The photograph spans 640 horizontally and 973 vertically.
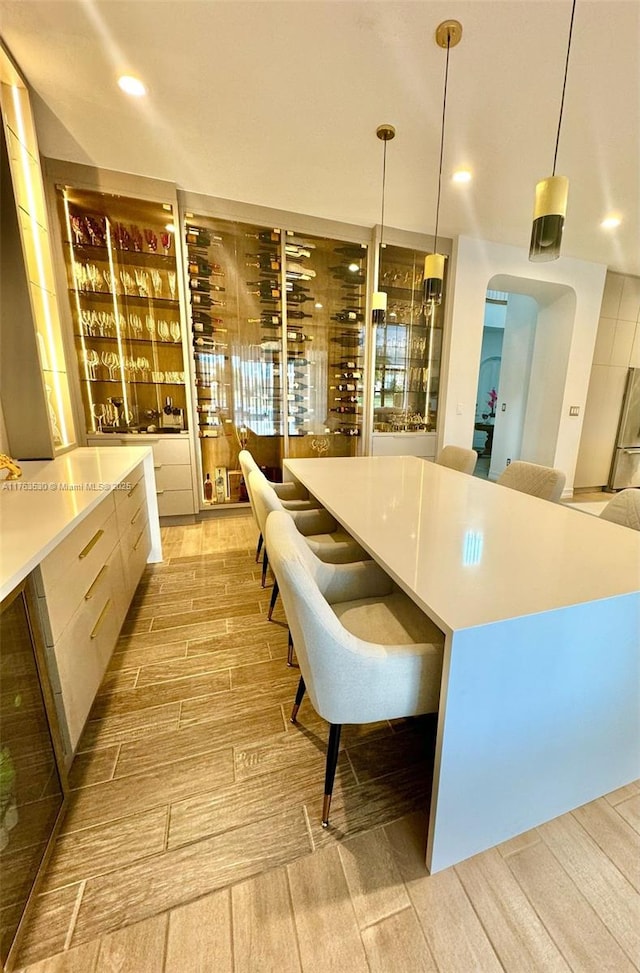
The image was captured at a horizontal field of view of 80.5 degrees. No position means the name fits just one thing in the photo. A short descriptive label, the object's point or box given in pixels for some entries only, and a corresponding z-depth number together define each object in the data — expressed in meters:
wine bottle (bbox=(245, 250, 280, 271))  3.62
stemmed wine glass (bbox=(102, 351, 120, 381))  3.29
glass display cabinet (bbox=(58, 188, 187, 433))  3.07
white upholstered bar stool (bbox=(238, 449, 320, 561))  2.61
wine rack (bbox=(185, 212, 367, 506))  3.55
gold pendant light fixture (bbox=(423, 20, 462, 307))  2.16
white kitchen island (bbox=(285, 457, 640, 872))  0.87
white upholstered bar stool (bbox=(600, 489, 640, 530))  1.45
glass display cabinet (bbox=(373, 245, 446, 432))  4.00
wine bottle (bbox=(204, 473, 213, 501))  3.82
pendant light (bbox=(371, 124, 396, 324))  2.39
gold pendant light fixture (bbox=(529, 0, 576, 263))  1.43
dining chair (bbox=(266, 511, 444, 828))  0.90
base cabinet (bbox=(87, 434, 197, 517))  3.36
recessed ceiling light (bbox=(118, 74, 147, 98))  2.02
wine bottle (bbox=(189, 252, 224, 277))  3.39
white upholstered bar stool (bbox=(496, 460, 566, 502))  1.97
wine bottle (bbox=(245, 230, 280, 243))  3.50
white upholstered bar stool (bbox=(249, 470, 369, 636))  1.57
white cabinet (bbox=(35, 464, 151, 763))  1.11
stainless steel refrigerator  5.02
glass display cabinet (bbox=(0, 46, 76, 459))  2.05
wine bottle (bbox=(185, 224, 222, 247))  3.32
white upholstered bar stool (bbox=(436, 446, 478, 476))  2.65
